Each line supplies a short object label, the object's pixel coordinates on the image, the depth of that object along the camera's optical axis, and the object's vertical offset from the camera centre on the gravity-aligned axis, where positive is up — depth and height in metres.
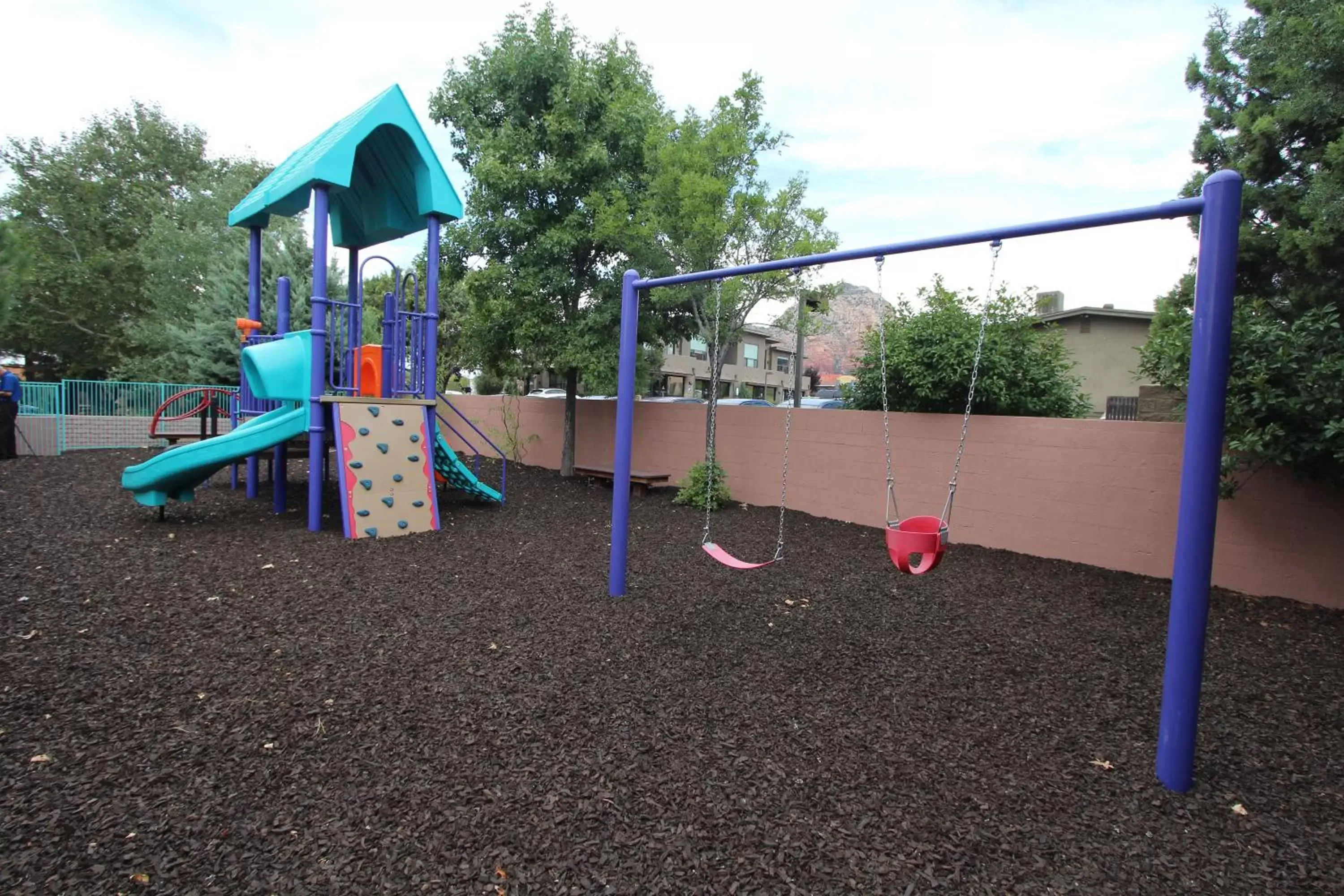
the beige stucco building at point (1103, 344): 18.83 +2.04
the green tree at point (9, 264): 10.91 +1.84
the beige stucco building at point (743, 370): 41.00 +2.20
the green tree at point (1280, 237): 4.21 +1.86
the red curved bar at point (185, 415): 7.57 -0.31
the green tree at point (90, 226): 22.00 +5.07
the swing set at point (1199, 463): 2.38 -0.15
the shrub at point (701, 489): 8.16 -1.06
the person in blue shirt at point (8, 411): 10.47 -0.56
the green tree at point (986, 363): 6.59 +0.49
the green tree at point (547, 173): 8.95 +2.95
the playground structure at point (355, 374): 6.11 +0.15
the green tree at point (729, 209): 7.73 +2.27
